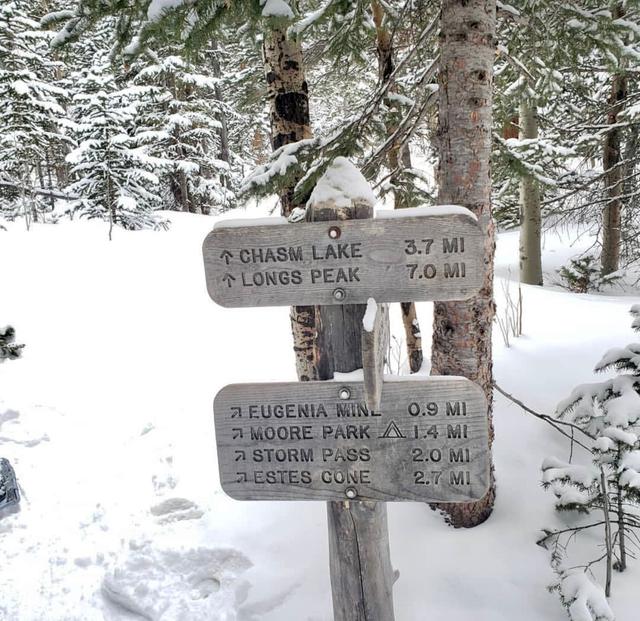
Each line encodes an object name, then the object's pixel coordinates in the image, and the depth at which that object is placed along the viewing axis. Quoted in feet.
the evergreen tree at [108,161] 45.88
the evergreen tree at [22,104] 46.23
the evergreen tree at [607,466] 7.37
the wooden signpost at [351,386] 5.63
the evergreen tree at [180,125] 51.75
